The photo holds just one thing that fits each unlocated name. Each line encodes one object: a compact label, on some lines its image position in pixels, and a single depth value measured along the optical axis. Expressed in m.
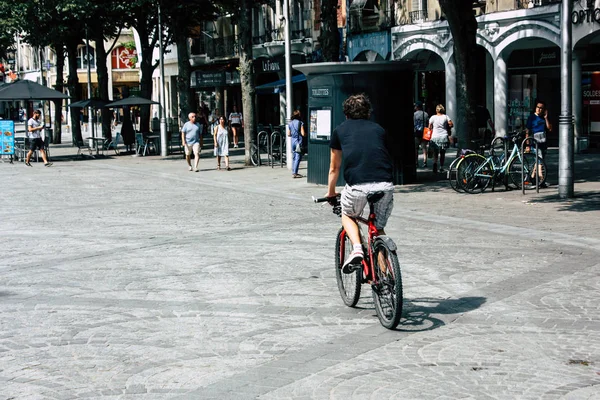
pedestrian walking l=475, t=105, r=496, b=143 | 23.43
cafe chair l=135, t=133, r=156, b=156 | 36.30
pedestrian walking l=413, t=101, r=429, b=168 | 25.13
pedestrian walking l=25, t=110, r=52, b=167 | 32.25
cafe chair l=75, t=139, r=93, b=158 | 36.90
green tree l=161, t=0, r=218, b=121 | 35.43
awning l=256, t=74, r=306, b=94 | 37.05
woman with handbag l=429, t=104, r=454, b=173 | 22.72
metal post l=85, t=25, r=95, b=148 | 40.16
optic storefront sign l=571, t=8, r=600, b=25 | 27.53
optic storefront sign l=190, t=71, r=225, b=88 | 52.59
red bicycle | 7.15
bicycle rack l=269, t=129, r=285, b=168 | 27.14
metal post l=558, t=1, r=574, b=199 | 16.58
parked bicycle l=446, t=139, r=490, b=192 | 18.62
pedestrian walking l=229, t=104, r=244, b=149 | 40.84
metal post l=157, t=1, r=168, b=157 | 34.09
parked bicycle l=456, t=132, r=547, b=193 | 18.58
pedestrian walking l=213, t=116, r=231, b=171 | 26.95
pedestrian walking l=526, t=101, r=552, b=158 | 19.17
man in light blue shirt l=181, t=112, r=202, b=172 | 26.86
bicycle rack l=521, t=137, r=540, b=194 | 18.20
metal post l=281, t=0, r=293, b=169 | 26.09
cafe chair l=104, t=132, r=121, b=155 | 37.56
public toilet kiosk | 19.86
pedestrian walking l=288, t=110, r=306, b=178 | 23.55
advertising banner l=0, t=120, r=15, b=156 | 34.72
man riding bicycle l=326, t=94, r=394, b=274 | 7.56
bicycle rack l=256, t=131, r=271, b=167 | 27.66
